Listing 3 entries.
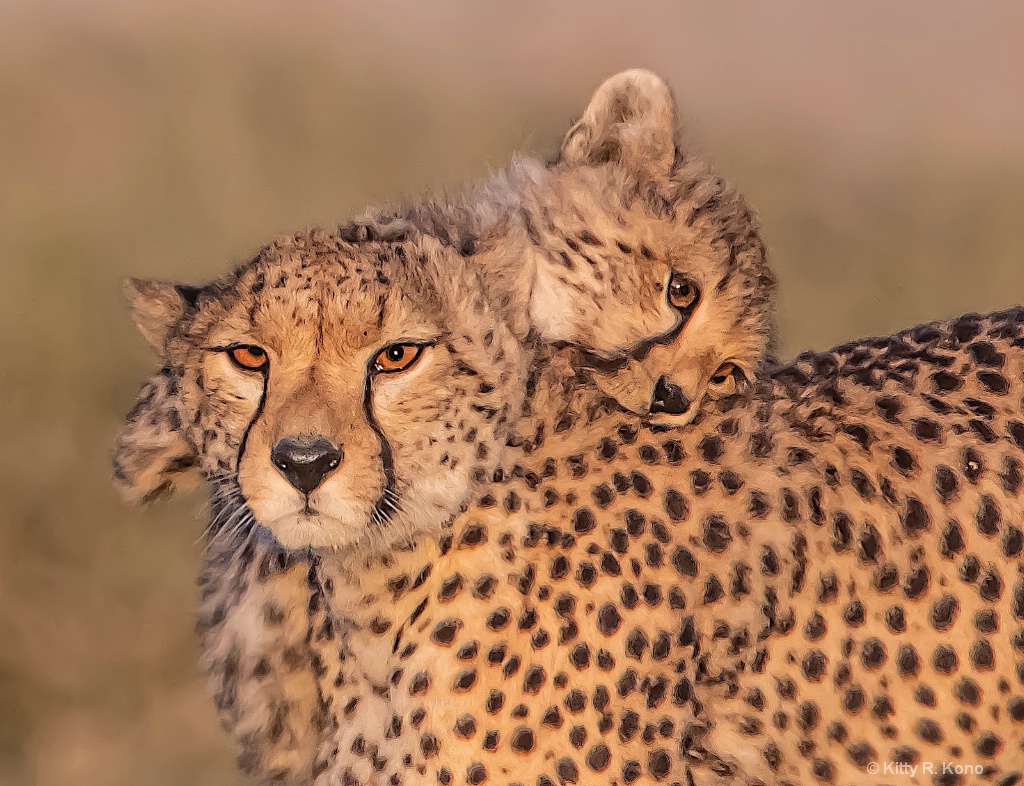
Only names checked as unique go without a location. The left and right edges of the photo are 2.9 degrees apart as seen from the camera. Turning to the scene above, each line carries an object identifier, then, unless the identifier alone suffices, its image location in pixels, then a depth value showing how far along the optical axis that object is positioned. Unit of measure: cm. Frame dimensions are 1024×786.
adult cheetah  978
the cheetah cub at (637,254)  990
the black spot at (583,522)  982
